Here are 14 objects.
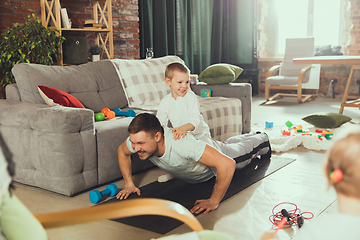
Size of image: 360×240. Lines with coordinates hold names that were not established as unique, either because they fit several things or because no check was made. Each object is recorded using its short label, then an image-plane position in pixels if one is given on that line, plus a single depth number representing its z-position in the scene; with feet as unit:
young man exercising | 5.94
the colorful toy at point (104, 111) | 8.96
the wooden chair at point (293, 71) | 19.54
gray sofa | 6.74
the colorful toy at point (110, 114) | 8.82
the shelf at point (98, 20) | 12.97
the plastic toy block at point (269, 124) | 12.77
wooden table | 13.98
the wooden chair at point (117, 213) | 2.99
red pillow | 7.82
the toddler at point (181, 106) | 6.84
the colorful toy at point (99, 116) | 8.50
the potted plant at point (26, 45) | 11.42
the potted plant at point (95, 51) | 14.67
